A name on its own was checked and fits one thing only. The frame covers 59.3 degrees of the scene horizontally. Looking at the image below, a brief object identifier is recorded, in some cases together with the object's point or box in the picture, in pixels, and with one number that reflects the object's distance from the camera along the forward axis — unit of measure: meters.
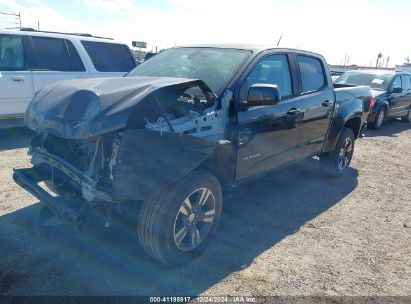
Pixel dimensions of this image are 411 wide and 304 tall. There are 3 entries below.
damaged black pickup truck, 2.69
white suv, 6.45
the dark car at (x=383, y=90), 10.31
